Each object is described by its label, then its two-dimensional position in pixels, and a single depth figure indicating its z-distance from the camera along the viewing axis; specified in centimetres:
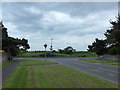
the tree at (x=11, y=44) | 2252
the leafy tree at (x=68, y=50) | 5154
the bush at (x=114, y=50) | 2239
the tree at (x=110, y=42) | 1746
